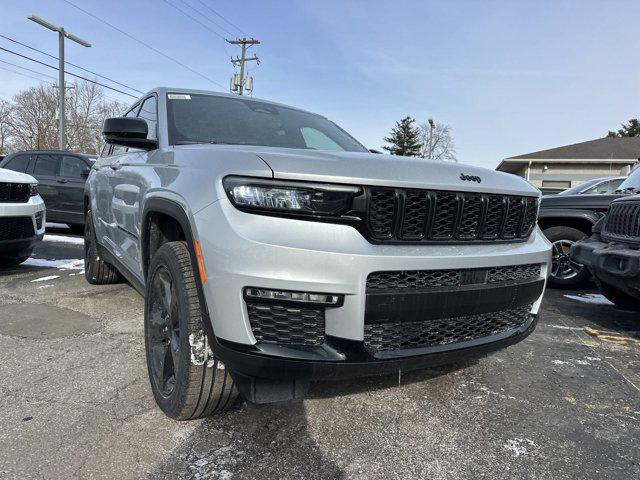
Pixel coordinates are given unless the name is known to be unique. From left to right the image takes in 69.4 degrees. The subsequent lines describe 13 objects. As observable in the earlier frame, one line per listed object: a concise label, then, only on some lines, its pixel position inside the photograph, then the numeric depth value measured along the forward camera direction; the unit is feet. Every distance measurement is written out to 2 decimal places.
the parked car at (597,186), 20.96
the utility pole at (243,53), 104.47
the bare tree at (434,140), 175.11
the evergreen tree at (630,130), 162.17
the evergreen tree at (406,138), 174.70
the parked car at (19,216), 16.39
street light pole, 55.47
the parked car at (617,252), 11.74
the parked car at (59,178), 30.14
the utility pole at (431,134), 175.11
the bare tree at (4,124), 171.30
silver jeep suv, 5.63
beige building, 76.36
